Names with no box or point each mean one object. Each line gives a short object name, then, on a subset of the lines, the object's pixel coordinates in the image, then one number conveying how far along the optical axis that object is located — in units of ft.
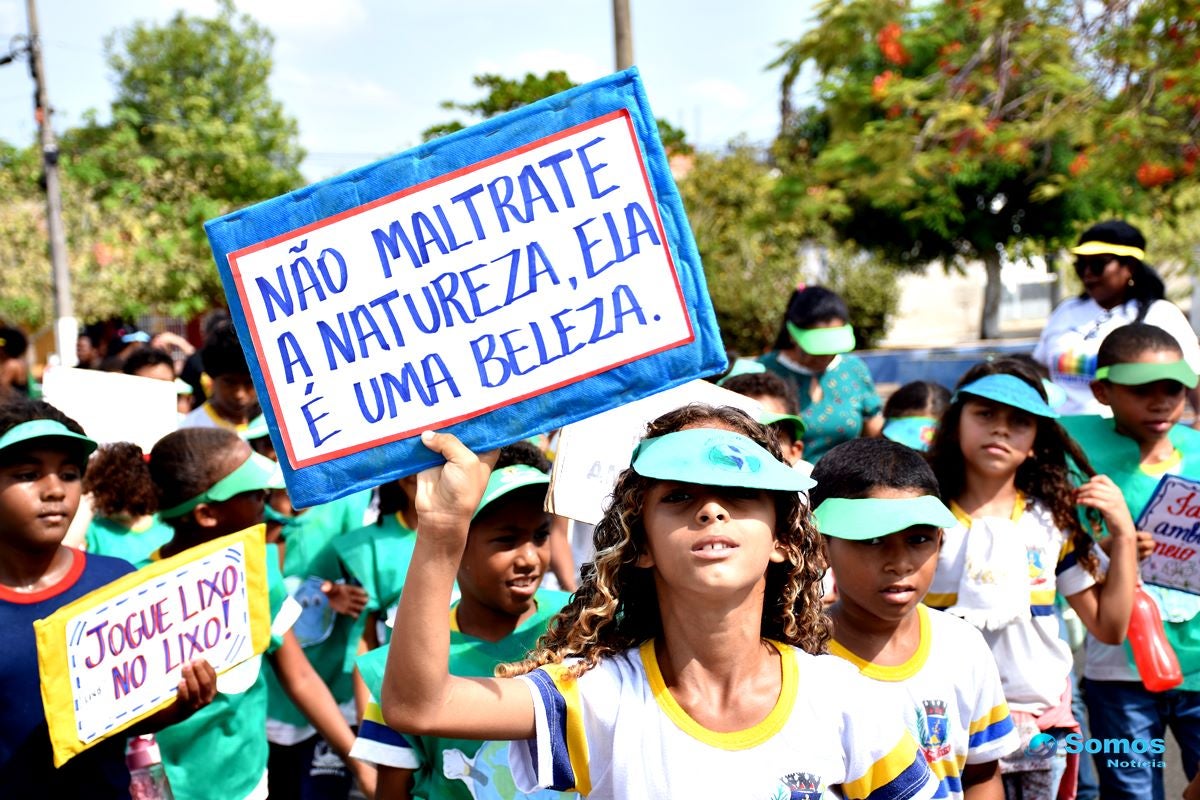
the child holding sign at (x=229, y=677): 10.80
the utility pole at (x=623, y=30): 32.37
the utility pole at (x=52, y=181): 62.34
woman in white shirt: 18.22
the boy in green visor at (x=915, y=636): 8.50
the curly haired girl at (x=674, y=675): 6.16
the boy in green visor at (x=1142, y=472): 12.57
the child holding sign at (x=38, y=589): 8.96
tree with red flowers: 29.01
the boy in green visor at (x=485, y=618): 8.56
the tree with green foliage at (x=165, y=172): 88.43
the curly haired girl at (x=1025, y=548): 10.79
